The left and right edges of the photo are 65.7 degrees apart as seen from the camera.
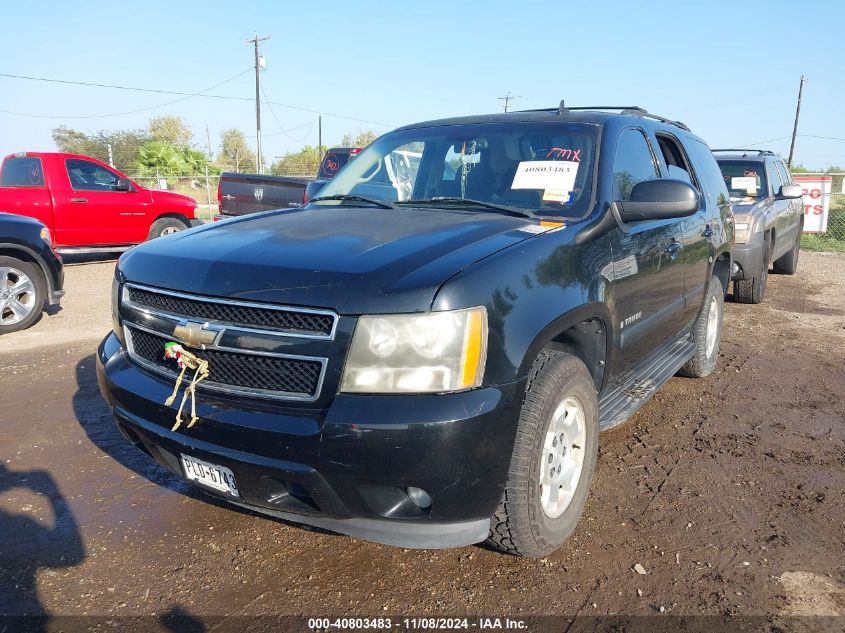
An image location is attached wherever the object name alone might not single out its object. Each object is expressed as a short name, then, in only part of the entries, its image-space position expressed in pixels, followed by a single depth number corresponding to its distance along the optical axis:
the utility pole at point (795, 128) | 45.12
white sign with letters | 15.26
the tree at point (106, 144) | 46.07
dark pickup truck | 11.33
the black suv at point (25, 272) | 6.67
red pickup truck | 10.30
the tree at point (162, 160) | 37.09
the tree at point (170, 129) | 58.44
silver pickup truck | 7.68
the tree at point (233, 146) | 63.30
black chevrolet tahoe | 2.16
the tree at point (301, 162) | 41.34
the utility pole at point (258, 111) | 35.46
